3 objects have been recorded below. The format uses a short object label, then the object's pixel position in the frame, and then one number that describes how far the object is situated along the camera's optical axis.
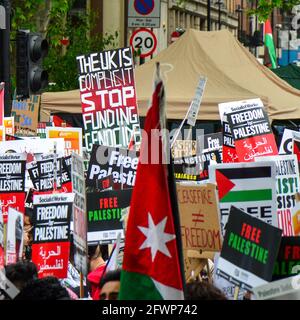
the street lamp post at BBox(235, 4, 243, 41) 72.44
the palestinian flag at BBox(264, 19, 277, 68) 42.36
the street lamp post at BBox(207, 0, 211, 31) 50.03
